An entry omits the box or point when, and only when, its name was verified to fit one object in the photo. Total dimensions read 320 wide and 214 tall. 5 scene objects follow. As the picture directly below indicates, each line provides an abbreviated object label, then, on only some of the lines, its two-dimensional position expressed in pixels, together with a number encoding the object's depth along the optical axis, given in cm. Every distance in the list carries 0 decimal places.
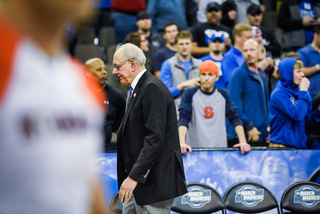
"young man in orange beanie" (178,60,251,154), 1240
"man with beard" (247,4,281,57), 1806
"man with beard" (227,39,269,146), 1361
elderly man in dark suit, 813
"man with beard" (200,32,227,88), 1534
